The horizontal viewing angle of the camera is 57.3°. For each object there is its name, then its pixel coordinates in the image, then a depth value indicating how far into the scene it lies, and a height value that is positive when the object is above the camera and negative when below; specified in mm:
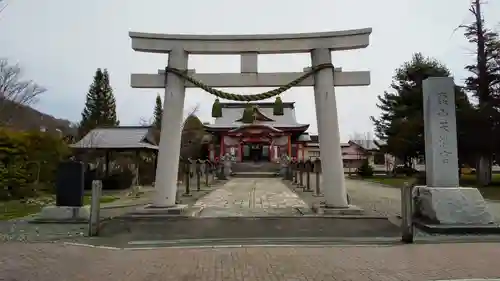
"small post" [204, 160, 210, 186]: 30278 -132
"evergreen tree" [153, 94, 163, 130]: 63094 +9204
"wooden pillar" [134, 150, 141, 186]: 30019 +757
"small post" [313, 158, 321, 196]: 21056 -104
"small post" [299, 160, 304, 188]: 29131 +227
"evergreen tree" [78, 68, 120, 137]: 56438 +8770
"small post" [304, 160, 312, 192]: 24625 +167
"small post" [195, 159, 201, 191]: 24500 +344
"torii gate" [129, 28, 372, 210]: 13430 +2901
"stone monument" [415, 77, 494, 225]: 11000 +121
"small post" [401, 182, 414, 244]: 9625 -804
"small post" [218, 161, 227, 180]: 40906 +114
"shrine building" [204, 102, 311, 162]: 52562 +4410
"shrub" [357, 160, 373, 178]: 47031 +568
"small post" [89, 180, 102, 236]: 10727 -863
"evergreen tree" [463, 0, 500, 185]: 27297 +5755
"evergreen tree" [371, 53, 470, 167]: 33281 +5580
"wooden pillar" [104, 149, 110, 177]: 29550 +822
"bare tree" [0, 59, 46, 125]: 33397 +5542
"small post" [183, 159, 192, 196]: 21286 +81
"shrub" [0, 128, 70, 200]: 20062 +507
